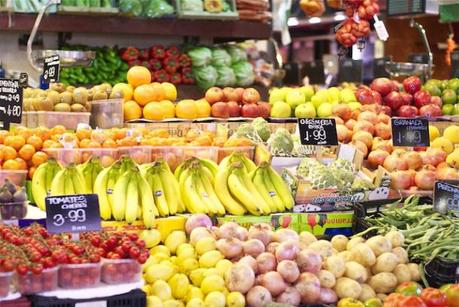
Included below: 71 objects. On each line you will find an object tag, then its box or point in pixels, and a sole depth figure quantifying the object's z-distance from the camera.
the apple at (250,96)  6.01
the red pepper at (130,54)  8.38
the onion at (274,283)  3.36
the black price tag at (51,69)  5.59
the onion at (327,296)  3.44
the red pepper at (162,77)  8.48
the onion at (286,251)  3.48
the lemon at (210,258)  3.50
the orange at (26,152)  4.30
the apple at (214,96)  5.97
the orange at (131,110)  5.66
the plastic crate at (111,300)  2.86
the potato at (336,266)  3.53
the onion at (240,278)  3.32
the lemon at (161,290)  3.27
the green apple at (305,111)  5.98
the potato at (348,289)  3.46
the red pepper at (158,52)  8.58
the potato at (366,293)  3.51
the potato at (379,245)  3.67
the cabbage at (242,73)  8.86
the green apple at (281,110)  6.02
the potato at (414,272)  3.65
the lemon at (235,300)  3.28
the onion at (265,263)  3.45
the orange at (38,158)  4.31
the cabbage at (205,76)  8.55
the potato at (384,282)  3.55
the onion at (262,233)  3.65
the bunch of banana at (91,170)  4.21
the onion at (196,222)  3.90
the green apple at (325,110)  5.97
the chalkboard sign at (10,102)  4.73
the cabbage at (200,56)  8.59
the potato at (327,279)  3.47
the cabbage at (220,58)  8.70
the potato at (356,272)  3.54
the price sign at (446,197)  4.10
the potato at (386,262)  3.61
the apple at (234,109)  5.93
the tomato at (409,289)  3.44
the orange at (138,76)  5.79
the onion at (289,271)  3.39
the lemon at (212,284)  3.34
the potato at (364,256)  3.61
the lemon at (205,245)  3.59
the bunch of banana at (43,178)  4.12
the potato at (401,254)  3.68
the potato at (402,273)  3.61
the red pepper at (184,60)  8.61
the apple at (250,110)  5.95
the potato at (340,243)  3.85
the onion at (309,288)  3.39
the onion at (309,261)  3.46
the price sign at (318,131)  4.77
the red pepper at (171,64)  8.54
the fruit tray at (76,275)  2.92
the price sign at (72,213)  3.15
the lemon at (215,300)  3.26
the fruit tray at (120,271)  2.96
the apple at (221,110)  5.88
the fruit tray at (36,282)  2.86
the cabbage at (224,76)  8.64
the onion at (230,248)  3.55
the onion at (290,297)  3.35
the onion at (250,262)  3.42
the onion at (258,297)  3.31
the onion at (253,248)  3.55
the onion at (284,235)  3.71
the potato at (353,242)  3.79
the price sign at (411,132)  5.05
